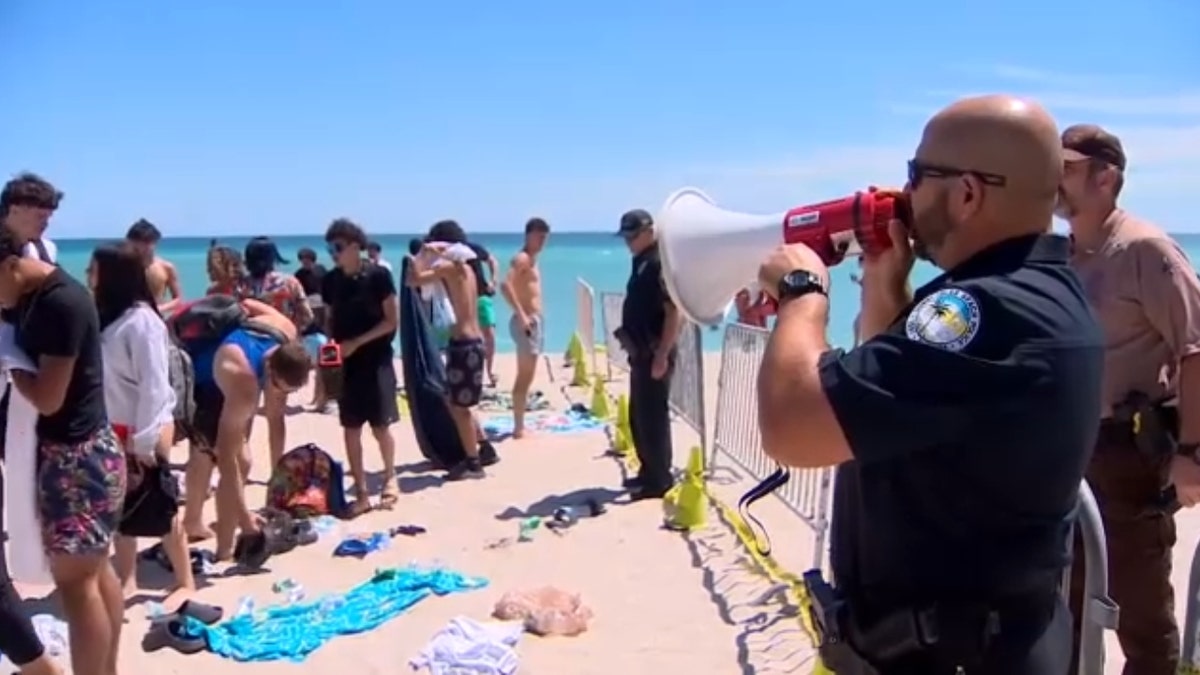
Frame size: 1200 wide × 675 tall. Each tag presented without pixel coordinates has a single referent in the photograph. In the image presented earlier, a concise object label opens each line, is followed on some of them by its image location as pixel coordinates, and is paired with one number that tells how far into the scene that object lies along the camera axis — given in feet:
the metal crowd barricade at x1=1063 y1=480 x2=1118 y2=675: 7.74
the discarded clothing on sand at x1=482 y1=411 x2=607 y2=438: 31.04
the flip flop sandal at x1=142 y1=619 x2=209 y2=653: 14.82
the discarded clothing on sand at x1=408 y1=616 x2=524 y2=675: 13.74
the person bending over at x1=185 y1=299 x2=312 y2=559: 17.62
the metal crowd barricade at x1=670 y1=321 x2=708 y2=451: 24.75
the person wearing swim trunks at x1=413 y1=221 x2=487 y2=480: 23.84
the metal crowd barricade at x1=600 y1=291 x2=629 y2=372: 41.25
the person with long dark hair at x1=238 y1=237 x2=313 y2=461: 23.23
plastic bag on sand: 15.31
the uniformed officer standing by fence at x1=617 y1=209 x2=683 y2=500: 21.85
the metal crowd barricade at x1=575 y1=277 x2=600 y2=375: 43.57
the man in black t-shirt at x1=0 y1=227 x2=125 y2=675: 11.20
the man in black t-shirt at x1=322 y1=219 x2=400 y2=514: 22.16
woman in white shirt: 14.23
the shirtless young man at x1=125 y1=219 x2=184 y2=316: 21.30
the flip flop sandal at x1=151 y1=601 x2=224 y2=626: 15.40
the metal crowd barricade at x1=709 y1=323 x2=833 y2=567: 19.20
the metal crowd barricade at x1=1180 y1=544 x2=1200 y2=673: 9.93
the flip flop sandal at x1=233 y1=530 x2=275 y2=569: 18.38
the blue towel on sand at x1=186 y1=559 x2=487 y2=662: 14.85
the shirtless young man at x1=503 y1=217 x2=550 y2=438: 29.94
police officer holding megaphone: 5.27
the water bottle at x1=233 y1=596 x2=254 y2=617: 15.93
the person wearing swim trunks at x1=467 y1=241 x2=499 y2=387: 35.99
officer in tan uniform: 9.97
